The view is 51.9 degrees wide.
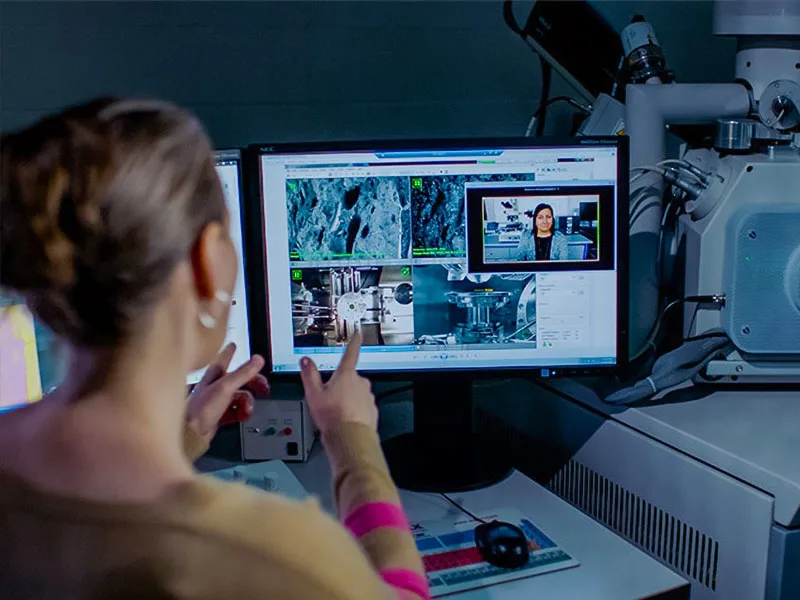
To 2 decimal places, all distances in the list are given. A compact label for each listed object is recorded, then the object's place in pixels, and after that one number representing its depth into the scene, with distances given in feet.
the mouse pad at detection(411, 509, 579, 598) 2.95
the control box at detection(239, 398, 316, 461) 4.01
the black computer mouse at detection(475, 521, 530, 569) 3.02
